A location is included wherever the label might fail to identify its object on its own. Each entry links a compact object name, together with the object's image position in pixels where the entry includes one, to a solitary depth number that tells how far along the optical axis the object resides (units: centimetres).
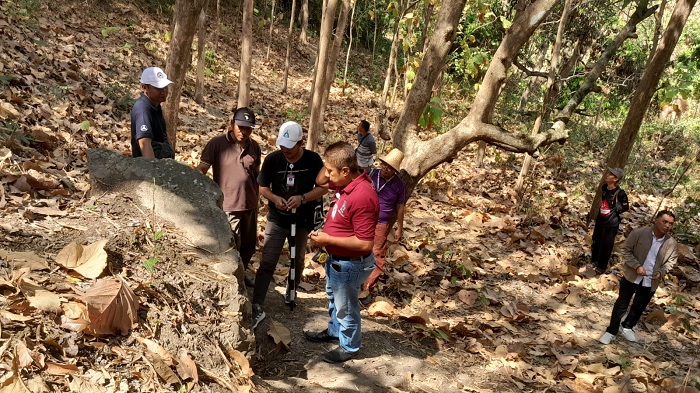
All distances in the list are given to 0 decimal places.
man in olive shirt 476
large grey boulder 404
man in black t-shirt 464
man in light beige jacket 618
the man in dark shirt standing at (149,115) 448
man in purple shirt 604
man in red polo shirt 396
